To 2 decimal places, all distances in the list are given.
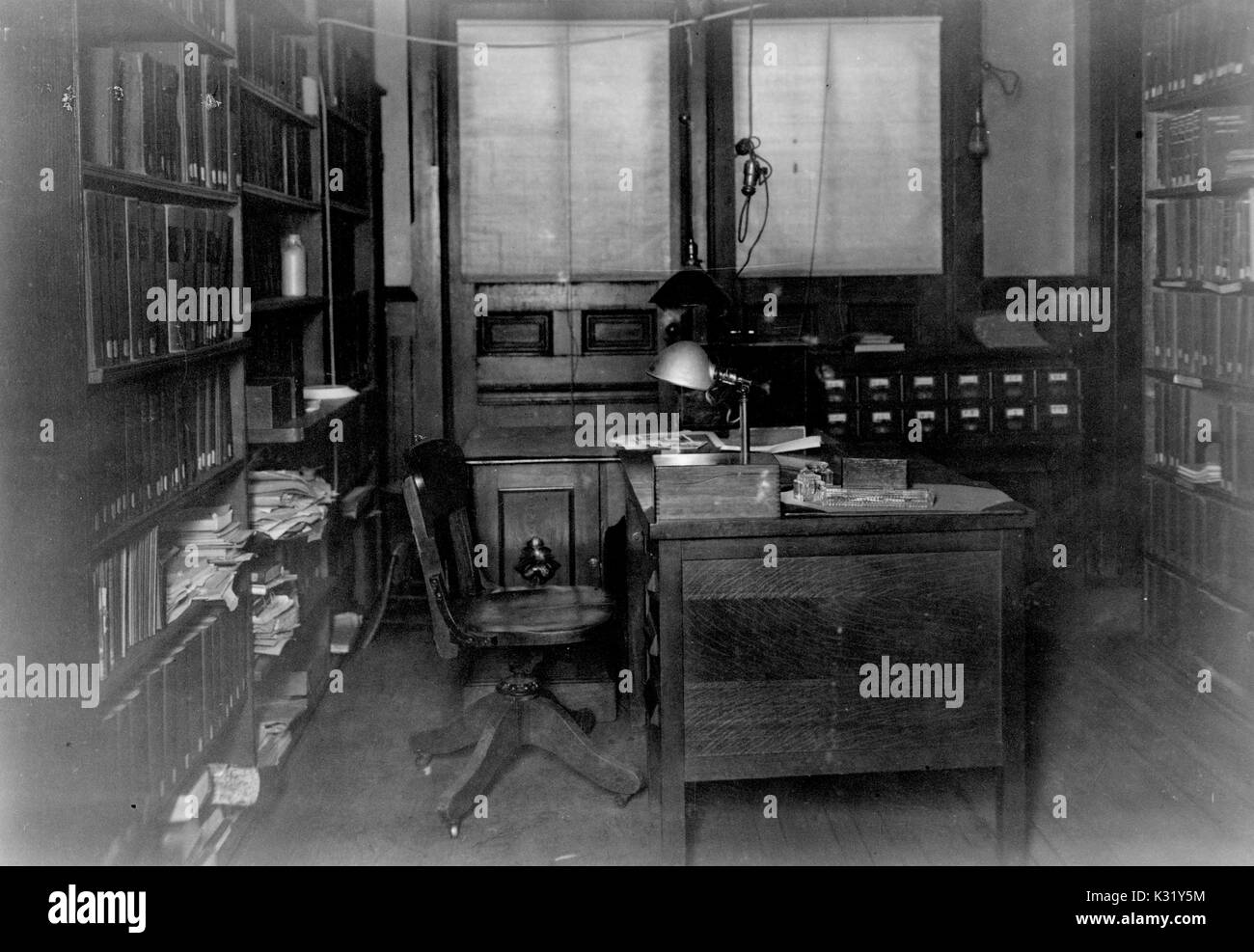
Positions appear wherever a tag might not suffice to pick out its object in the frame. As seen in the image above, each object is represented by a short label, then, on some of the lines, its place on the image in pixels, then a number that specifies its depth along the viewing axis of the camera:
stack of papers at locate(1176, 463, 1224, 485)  4.14
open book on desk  3.44
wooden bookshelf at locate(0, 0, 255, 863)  2.01
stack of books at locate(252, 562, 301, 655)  3.45
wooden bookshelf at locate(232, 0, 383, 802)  3.68
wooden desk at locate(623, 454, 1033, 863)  2.65
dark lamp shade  3.46
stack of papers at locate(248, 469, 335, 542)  3.46
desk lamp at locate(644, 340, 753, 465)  2.84
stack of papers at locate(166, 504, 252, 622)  2.84
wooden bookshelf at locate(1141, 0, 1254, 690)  3.96
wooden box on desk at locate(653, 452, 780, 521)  2.63
